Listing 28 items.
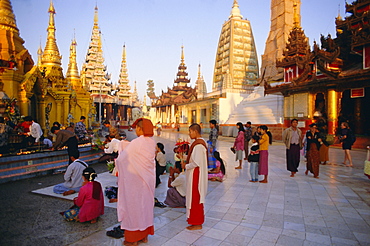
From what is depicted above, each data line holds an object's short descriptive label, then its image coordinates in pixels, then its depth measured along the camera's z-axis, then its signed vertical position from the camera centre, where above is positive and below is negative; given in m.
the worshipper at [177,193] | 4.97 -1.45
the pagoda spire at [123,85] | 55.75 +7.95
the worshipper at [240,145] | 9.30 -0.93
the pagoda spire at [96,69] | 49.66 +10.47
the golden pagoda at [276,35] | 30.67 +10.53
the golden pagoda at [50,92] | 11.62 +1.66
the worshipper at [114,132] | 7.82 -0.34
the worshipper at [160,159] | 7.22 -1.12
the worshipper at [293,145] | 7.79 -0.81
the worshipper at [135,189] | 3.36 -0.92
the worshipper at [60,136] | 7.89 -0.45
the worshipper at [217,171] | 7.15 -1.47
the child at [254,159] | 7.06 -1.10
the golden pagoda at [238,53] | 39.09 +10.59
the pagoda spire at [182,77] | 54.69 +9.28
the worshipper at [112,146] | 7.35 -0.73
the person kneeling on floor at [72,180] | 5.67 -1.32
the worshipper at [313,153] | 7.52 -1.02
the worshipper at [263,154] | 7.03 -0.97
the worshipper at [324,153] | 9.88 -1.36
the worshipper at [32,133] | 9.24 -0.41
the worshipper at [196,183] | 3.94 -0.99
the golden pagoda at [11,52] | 10.65 +3.29
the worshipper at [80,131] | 11.99 -0.45
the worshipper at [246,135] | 10.74 -0.69
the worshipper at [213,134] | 7.77 -0.44
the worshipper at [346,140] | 9.44 -0.81
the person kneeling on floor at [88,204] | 4.08 -1.35
